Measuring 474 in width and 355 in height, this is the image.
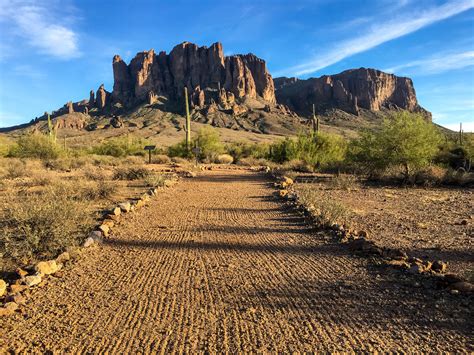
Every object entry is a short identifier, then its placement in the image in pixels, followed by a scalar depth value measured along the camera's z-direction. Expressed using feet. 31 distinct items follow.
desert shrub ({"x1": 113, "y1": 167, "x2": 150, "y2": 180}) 67.10
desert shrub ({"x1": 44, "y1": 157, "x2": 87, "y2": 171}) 88.89
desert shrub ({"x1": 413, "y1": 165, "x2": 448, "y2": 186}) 59.11
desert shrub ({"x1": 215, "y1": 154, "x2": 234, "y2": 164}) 129.18
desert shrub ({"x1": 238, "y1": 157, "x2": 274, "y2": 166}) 119.69
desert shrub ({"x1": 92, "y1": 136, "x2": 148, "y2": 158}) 140.97
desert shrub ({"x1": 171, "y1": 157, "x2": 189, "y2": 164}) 118.11
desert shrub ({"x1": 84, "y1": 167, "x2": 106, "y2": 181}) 59.57
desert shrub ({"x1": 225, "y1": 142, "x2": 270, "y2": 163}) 139.85
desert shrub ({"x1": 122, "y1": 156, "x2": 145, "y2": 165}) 107.41
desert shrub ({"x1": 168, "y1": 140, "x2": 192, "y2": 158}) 131.48
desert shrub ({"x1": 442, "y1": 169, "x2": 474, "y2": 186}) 59.57
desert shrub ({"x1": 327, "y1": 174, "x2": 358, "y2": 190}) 54.34
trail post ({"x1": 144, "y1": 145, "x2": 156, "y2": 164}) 103.71
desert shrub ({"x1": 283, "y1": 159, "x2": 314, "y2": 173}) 88.84
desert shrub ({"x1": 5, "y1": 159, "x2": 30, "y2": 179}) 68.85
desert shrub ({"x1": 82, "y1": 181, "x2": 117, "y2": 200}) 42.73
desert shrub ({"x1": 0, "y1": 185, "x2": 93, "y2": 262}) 21.81
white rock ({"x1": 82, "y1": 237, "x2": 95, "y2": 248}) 23.85
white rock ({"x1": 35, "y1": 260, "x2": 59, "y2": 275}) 18.64
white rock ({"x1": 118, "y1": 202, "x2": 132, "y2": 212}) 35.09
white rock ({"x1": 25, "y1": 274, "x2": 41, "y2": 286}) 17.26
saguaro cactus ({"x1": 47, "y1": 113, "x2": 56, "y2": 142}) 114.11
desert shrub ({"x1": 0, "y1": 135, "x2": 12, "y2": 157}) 117.08
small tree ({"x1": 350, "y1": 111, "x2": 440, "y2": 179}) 59.72
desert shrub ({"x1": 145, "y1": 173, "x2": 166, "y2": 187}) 56.89
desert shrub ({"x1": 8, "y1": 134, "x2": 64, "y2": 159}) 106.01
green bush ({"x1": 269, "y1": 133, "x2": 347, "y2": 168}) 92.22
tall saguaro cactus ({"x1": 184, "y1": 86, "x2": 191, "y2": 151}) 123.54
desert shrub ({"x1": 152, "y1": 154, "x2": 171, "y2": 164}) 117.80
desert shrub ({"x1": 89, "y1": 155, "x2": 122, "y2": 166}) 106.20
